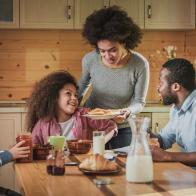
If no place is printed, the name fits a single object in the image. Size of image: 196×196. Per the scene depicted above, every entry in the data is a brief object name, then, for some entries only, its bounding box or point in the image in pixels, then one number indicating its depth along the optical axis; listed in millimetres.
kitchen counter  4773
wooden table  1956
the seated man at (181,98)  2799
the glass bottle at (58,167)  2273
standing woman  3279
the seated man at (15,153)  2566
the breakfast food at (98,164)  2252
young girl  3123
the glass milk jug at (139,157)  2086
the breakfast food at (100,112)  3084
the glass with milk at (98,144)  2658
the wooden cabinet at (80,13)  4922
